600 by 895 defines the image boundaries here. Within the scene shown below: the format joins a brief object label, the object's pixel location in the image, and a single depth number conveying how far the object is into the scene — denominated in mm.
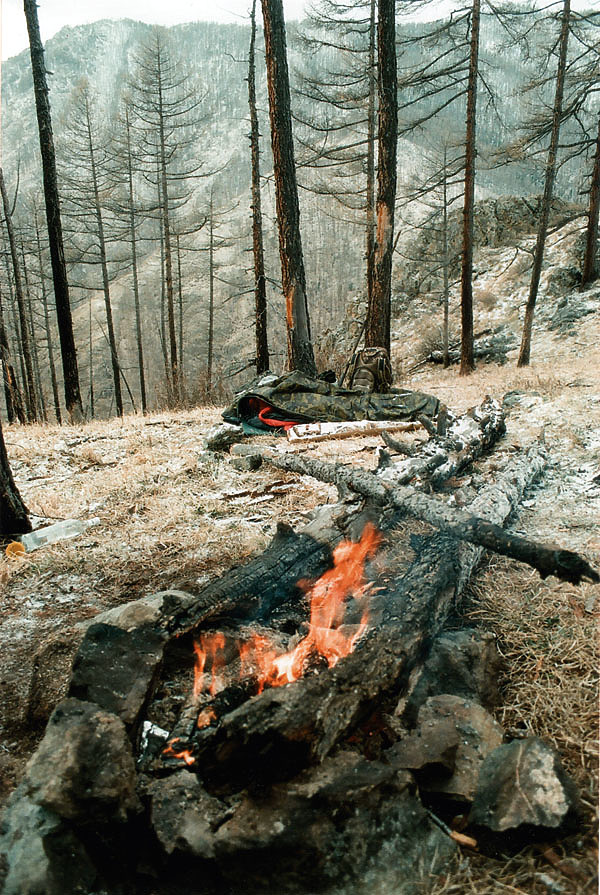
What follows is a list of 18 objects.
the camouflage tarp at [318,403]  6793
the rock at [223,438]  5895
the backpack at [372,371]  8000
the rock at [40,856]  1247
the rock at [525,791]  1320
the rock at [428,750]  1486
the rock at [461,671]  1888
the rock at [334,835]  1261
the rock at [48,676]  1897
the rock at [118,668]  1719
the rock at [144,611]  2098
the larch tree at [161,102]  16672
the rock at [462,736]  1480
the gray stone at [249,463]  5082
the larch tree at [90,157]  18000
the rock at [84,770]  1335
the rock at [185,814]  1284
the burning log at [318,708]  1438
